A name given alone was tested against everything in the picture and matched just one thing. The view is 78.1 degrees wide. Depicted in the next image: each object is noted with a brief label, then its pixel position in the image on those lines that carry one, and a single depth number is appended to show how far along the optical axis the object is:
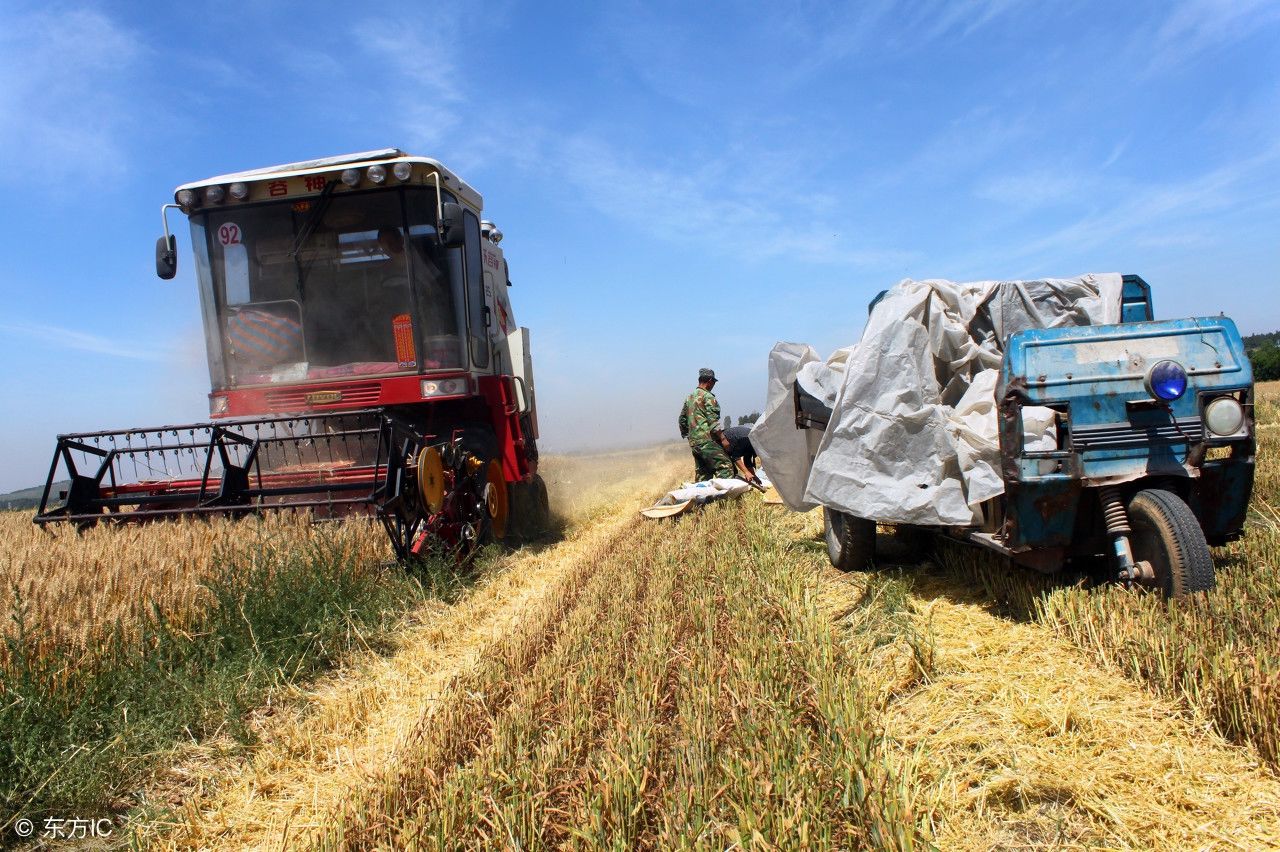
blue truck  3.60
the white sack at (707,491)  8.93
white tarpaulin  4.28
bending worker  10.26
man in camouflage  9.89
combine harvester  6.57
